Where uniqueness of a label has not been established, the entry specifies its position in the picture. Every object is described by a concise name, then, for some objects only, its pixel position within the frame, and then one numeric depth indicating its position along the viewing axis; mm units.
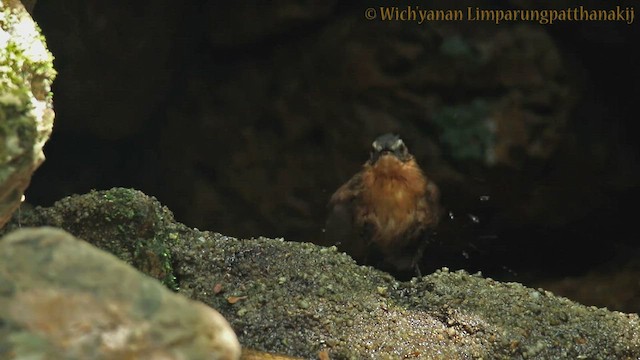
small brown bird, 9227
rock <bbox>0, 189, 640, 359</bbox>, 7707
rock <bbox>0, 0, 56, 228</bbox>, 5082
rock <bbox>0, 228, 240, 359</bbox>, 3184
